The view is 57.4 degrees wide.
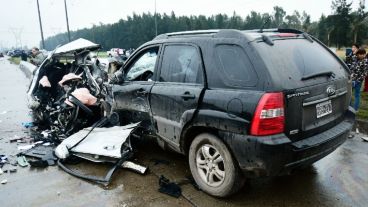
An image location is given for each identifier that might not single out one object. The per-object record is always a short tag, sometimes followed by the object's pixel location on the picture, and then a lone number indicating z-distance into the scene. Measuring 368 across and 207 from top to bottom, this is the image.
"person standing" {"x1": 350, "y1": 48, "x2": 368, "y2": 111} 8.44
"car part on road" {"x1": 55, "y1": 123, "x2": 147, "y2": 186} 4.93
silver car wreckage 5.18
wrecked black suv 3.39
